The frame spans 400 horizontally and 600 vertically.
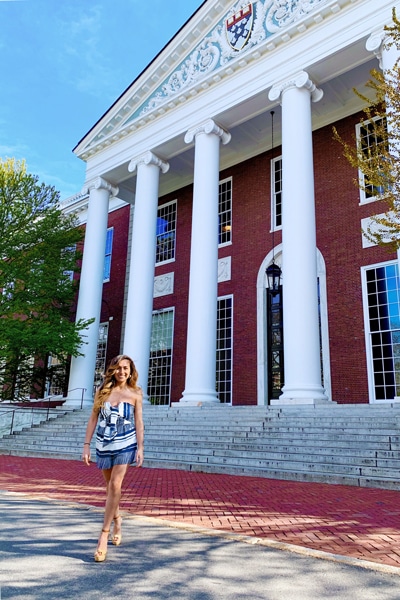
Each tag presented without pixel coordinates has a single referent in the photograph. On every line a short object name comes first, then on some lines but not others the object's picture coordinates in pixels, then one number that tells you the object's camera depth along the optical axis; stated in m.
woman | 3.95
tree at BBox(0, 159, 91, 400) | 18.38
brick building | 14.65
